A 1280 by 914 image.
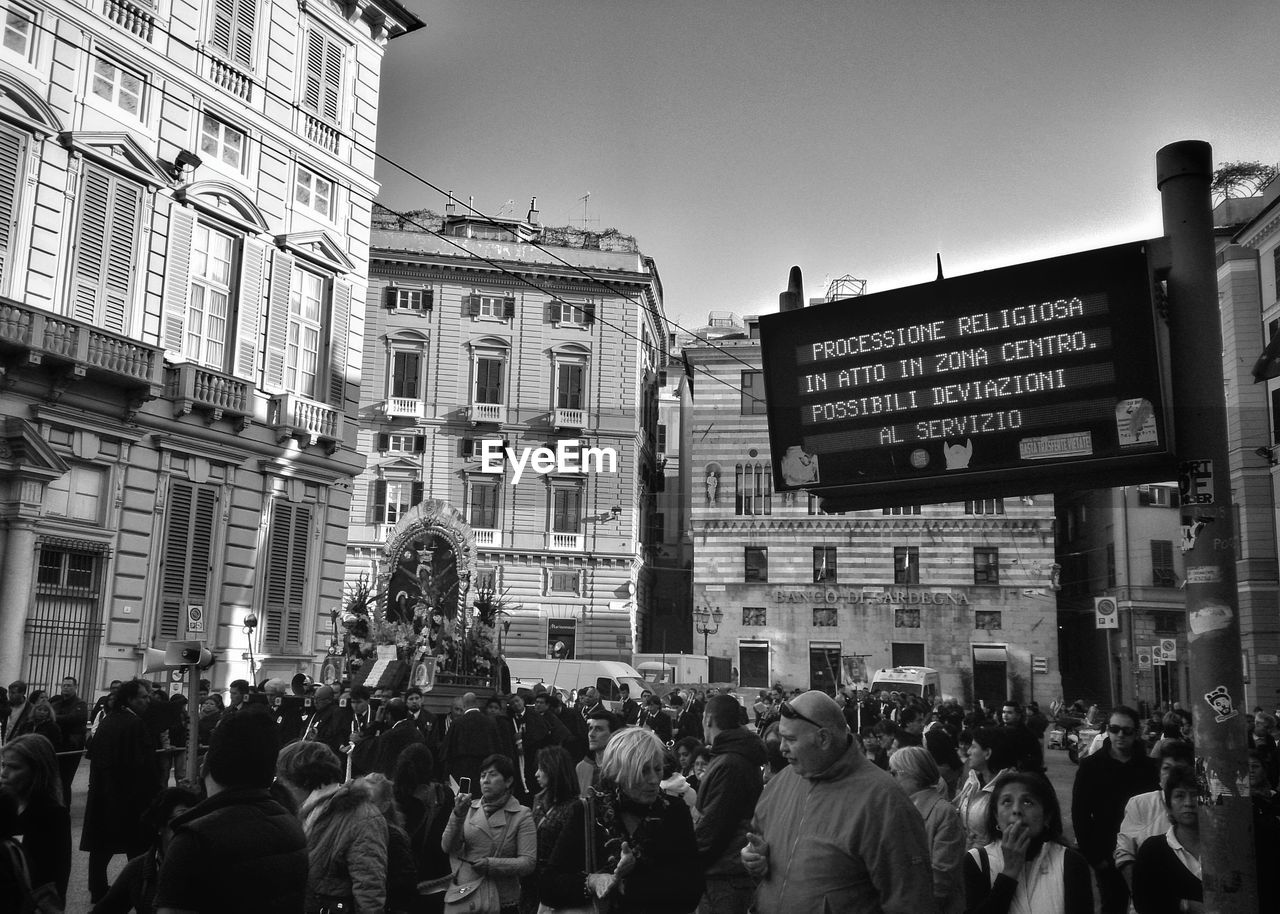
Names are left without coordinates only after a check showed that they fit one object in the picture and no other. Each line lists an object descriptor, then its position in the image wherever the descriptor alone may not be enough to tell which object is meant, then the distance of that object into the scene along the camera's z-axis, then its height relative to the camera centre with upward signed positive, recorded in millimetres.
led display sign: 7262 +1697
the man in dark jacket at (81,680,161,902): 9578 -1400
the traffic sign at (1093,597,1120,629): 27714 +728
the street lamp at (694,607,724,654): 53188 +691
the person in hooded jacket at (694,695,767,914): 6277 -987
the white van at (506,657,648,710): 37656 -1347
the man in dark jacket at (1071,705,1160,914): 8547 -1020
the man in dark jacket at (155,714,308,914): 3949 -741
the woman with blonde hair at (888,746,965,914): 6141 -995
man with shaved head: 4598 -786
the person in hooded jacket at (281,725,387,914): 5781 -1022
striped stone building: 51844 +2600
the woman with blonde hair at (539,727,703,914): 5355 -970
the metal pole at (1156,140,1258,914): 5719 +599
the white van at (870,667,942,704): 40812 -1438
